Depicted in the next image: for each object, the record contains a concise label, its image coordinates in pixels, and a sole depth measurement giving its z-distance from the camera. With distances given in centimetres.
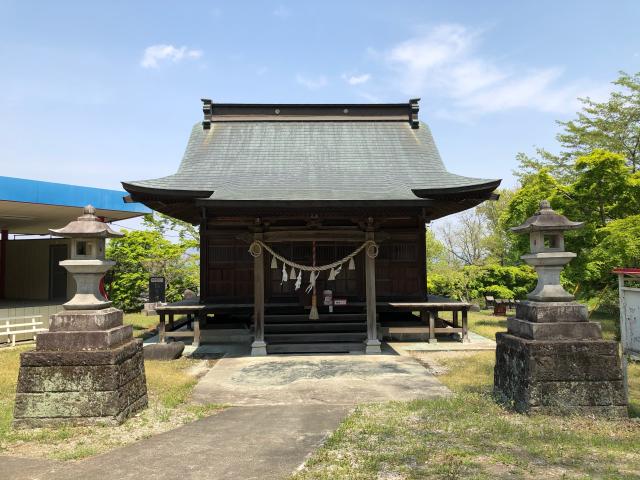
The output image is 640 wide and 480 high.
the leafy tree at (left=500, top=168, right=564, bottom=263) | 1383
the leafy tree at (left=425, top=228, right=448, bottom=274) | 3541
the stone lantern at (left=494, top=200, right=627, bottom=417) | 559
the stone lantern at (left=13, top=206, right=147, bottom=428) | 547
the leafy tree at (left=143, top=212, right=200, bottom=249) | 3359
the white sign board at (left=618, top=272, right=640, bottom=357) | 935
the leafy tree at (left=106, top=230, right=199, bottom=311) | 2016
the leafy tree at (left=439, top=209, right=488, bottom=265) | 4062
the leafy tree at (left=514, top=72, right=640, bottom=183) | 2438
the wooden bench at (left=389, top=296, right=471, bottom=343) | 1177
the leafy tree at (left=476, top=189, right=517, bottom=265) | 3294
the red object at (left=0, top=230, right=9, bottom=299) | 2064
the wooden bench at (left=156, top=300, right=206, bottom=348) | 1139
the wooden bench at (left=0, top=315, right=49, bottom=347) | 1239
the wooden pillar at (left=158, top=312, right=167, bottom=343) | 1162
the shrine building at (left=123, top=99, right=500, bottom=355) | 1034
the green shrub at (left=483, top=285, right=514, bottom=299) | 2077
